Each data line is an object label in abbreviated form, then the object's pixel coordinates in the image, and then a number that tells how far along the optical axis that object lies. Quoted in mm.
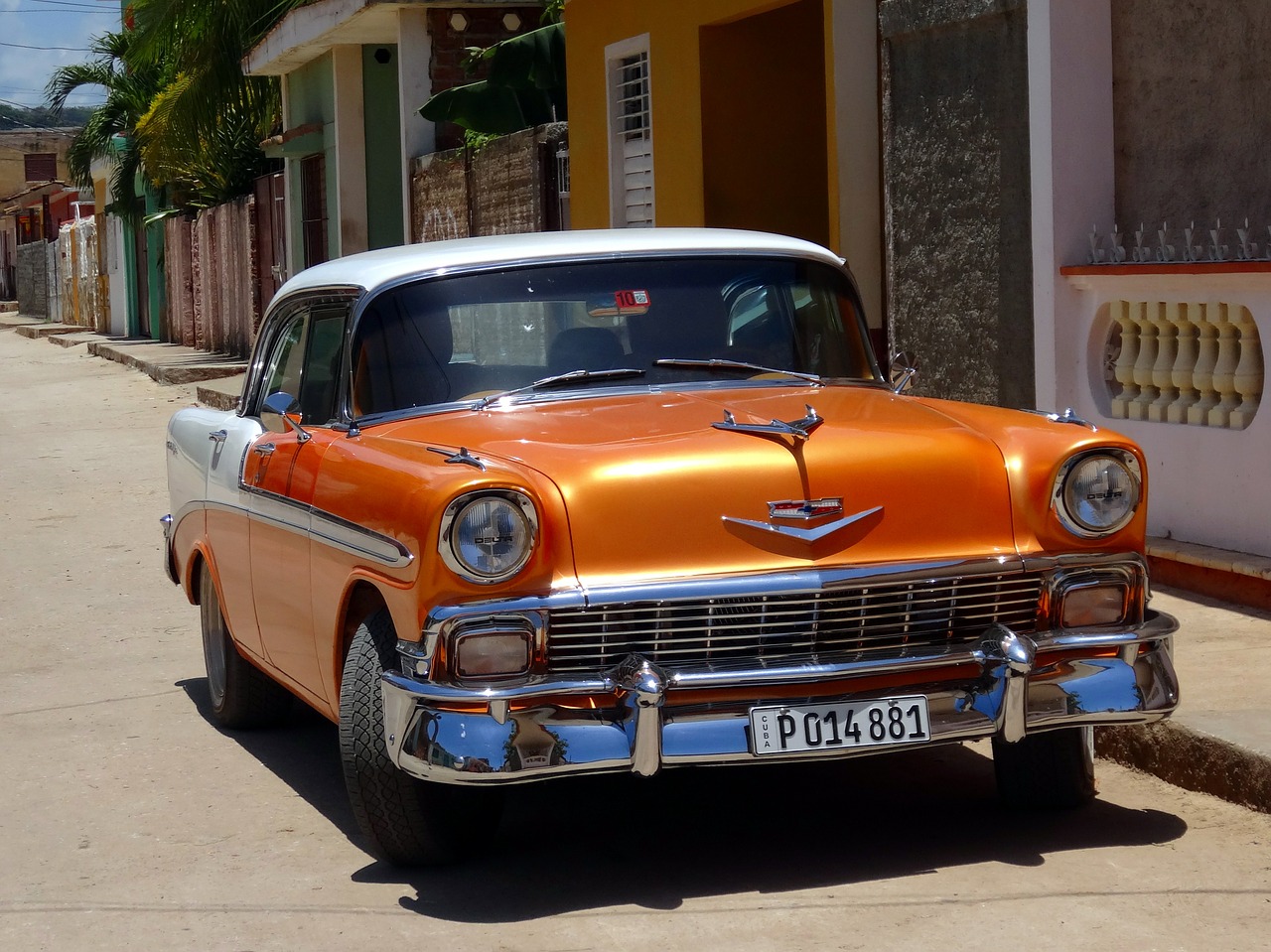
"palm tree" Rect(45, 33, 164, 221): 35000
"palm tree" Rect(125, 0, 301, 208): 23219
